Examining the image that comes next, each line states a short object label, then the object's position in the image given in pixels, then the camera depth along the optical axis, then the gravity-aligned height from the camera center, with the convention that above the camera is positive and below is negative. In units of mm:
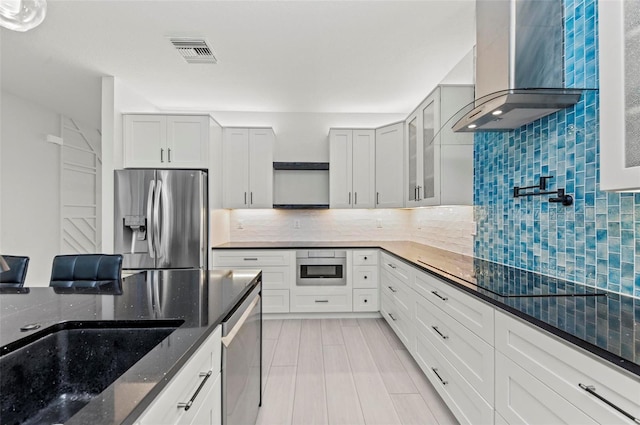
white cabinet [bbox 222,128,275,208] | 3854 +606
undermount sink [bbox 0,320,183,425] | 838 -466
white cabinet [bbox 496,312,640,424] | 792 -508
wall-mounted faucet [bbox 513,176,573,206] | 1668 +136
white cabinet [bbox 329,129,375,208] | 3969 +643
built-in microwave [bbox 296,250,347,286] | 3650 -668
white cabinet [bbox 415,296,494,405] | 1417 -756
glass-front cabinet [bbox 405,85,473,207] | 2498 +568
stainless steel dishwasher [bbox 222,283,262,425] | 1192 -713
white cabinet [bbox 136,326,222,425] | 689 -502
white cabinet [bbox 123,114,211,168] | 3314 +823
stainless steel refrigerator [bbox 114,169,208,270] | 3168 -57
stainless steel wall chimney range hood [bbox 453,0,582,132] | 1602 +864
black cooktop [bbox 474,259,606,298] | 1411 -376
